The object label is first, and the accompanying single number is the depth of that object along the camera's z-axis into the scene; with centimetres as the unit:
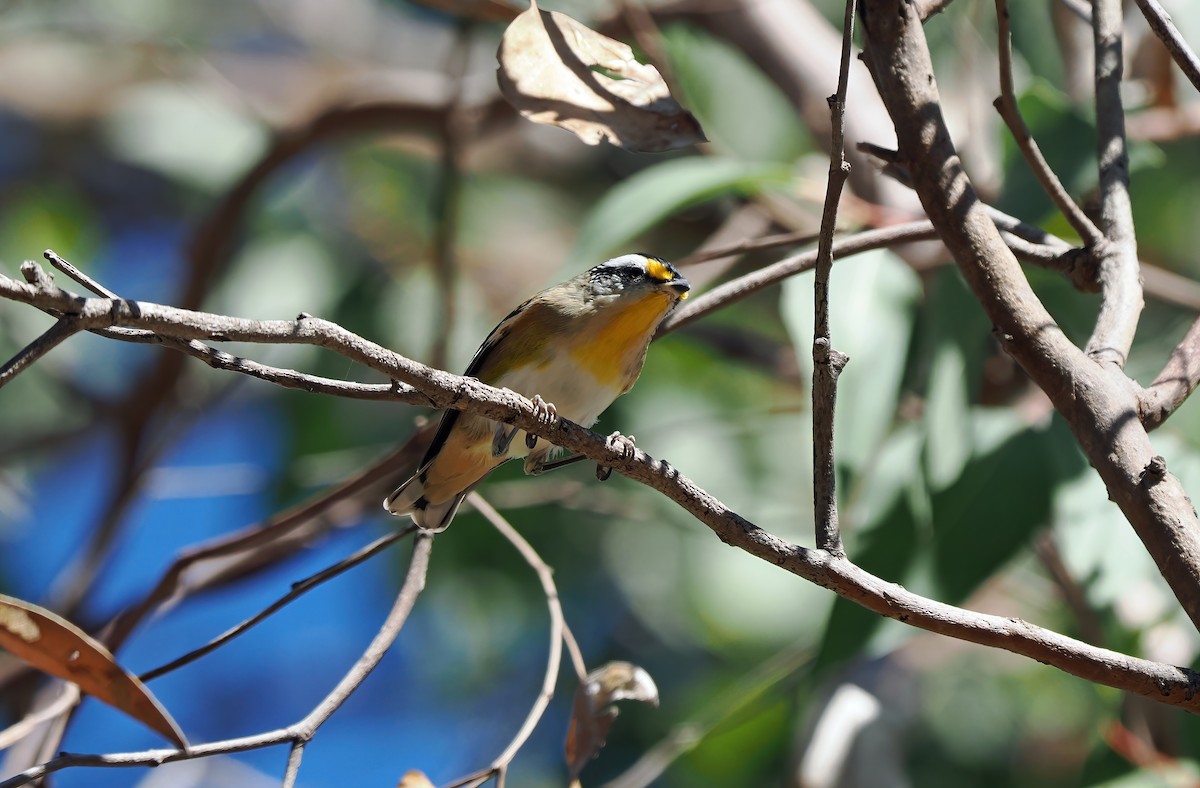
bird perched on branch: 469
